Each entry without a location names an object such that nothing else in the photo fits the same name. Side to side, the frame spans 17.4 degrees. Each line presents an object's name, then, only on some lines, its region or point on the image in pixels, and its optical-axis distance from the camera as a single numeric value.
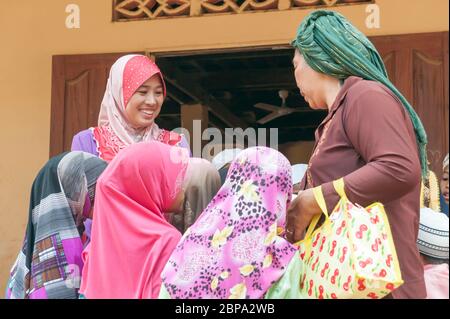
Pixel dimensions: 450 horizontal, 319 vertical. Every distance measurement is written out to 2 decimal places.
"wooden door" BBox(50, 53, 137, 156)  9.23
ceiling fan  14.32
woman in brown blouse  3.91
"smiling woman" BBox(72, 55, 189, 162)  6.34
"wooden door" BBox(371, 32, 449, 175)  8.45
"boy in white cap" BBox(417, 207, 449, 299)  4.60
